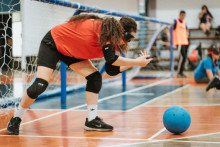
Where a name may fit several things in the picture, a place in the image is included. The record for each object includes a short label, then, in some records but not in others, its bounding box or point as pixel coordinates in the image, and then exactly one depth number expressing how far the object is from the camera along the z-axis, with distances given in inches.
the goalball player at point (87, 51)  152.0
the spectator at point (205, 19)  610.9
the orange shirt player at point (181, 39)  442.0
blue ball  154.7
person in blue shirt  317.4
